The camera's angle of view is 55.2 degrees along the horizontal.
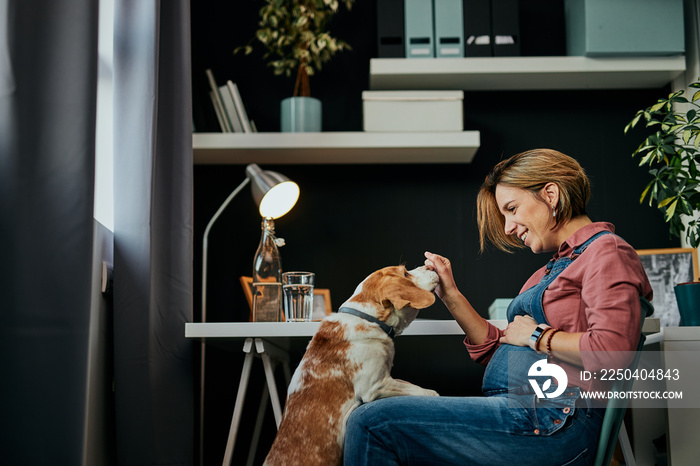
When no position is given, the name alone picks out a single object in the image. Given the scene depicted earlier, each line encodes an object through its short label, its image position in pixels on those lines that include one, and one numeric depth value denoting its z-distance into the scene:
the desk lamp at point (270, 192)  2.47
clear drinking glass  2.27
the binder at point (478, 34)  2.84
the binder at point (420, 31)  2.81
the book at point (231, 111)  2.80
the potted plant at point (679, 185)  2.23
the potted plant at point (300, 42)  2.79
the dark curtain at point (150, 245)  2.02
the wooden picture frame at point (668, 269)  2.66
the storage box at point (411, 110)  2.77
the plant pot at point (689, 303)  2.22
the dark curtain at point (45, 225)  1.46
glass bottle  2.35
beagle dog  1.53
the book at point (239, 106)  2.79
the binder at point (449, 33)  2.82
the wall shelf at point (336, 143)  2.74
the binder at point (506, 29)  2.85
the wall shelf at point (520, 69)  2.80
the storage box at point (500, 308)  2.50
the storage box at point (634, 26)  2.74
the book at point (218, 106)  2.79
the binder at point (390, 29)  2.84
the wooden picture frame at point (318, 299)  2.55
